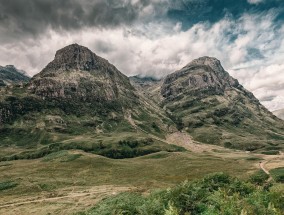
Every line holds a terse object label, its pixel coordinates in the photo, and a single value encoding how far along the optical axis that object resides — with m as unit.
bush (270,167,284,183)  159.50
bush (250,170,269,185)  144.12
